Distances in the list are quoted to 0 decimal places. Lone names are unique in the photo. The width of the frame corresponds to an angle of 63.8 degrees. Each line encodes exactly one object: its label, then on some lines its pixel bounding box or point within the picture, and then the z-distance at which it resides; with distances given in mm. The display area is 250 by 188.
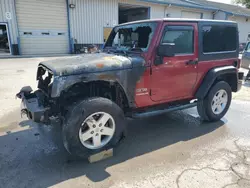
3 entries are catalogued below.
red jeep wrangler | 2697
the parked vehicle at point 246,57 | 9414
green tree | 41250
